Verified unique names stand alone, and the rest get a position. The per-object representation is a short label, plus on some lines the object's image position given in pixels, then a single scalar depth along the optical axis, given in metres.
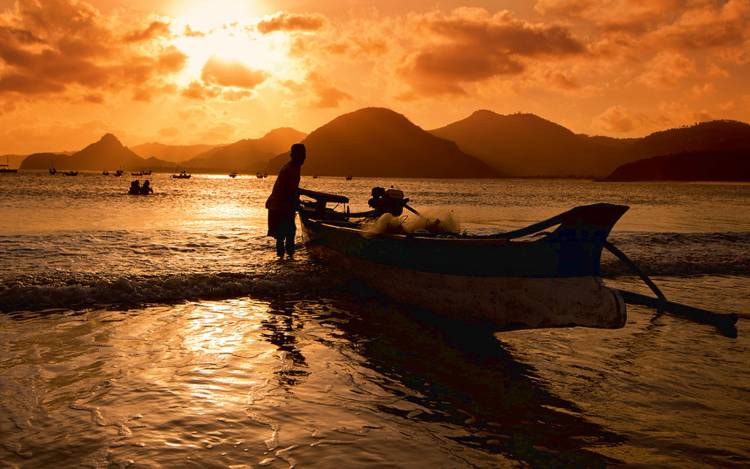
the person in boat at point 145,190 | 62.06
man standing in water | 13.50
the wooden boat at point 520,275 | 6.67
